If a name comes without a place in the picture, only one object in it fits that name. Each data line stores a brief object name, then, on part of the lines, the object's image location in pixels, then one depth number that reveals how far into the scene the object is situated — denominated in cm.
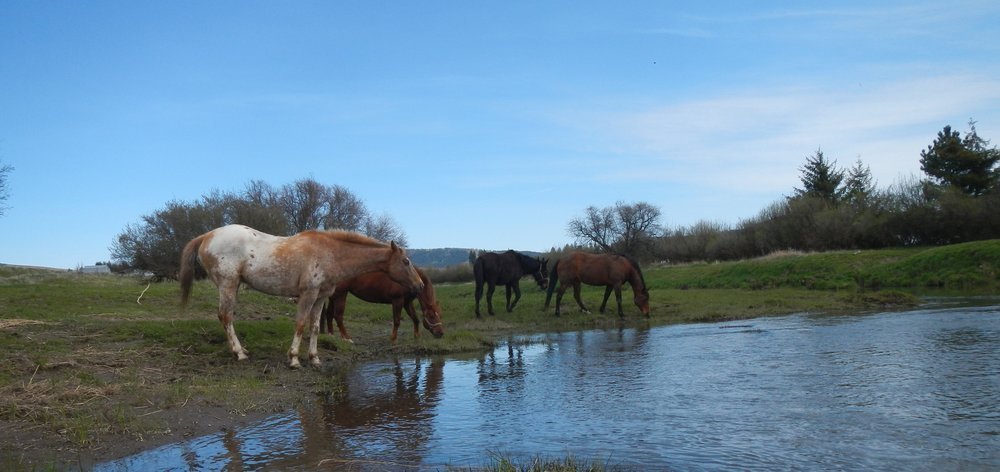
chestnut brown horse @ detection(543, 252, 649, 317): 2036
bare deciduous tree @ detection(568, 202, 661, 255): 6525
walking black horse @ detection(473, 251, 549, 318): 2158
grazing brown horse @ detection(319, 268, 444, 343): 1419
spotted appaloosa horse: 1044
